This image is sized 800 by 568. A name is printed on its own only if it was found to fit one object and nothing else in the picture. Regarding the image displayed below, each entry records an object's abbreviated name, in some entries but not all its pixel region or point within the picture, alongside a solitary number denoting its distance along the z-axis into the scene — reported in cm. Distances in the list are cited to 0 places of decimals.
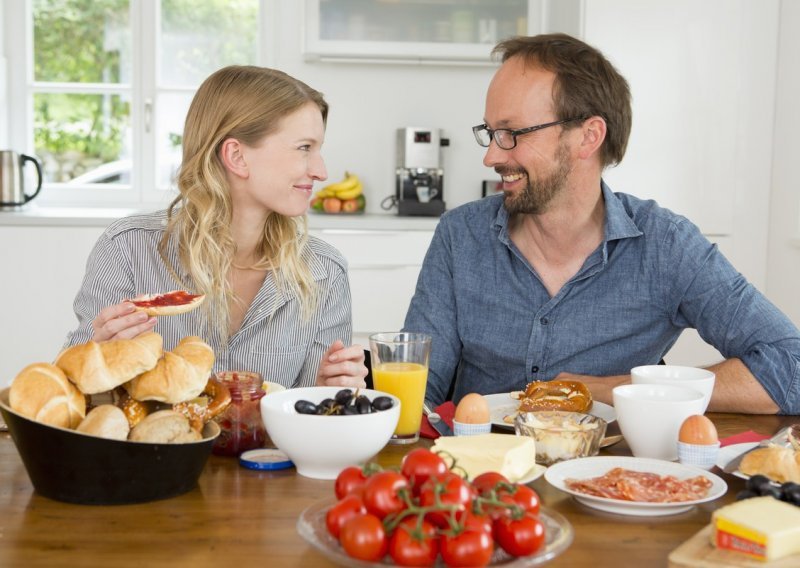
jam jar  144
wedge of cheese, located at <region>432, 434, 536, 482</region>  124
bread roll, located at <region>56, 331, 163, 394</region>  124
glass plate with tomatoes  99
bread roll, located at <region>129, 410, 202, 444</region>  123
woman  208
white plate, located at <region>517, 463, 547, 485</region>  128
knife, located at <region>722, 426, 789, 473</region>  138
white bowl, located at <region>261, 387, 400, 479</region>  131
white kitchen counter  391
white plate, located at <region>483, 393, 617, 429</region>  162
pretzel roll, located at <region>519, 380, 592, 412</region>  163
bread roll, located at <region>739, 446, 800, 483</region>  129
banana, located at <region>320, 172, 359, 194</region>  442
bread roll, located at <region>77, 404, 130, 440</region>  120
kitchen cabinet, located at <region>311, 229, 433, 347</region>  400
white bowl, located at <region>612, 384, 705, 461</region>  143
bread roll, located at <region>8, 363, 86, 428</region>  121
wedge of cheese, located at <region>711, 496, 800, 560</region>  103
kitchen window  462
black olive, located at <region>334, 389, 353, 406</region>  137
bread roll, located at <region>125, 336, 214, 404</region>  128
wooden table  108
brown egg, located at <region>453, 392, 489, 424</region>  148
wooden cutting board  103
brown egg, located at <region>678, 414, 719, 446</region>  137
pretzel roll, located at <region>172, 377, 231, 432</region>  131
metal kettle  411
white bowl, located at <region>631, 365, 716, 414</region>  154
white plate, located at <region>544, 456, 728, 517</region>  122
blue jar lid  139
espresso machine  446
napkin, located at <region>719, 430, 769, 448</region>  151
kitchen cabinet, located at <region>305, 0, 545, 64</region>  434
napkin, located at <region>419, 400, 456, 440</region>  158
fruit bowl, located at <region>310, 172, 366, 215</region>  439
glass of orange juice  153
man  211
